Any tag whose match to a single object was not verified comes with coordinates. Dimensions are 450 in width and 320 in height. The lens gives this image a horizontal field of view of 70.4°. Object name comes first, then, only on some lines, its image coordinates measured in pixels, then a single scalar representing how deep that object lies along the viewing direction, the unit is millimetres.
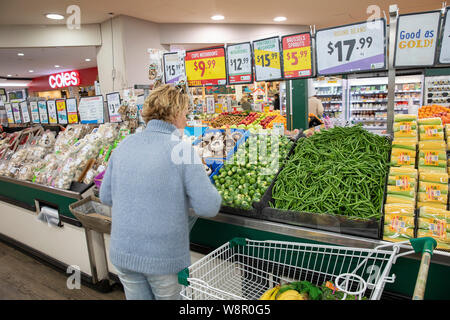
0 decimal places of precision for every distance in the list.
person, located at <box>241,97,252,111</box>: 7427
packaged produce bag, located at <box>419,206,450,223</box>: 1721
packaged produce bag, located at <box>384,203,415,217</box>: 1780
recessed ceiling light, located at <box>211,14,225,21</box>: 7493
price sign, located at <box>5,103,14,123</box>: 5844
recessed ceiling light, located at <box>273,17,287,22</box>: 7968
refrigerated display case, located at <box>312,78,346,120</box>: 9656
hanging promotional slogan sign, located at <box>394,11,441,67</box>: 2150
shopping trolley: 1651
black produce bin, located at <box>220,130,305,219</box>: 2146
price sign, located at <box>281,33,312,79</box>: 2693
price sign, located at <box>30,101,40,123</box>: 5281
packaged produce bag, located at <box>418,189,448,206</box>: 1848
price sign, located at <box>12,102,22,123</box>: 5681
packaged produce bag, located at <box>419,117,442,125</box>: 2189
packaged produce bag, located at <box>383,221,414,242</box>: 1743
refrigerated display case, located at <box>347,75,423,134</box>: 8906
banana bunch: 1358
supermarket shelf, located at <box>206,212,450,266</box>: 1608
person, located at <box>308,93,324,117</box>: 6770
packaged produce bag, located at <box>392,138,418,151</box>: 2146
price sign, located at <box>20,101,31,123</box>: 5469
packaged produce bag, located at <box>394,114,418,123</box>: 2243
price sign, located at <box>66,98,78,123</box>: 4625
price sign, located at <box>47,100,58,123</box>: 4969
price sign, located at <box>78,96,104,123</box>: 4289
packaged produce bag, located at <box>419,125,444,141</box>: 2109
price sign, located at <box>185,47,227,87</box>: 3238
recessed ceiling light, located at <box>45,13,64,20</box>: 6323
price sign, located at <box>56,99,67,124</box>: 4777
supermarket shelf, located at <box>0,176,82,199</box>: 3178
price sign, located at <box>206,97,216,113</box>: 5383
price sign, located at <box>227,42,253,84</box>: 3078
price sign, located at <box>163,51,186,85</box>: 3375
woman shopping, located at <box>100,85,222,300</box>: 1594
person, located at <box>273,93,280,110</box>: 10094
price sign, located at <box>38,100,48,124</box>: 5118
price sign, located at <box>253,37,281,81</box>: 2885
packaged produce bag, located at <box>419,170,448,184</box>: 1893
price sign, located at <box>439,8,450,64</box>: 2111
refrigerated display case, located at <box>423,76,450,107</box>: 8023
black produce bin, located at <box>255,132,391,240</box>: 1798
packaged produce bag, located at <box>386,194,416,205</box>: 1872
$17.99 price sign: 2314
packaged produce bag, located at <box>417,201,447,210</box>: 1828
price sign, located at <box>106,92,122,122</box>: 4012
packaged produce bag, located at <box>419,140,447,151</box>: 2061
